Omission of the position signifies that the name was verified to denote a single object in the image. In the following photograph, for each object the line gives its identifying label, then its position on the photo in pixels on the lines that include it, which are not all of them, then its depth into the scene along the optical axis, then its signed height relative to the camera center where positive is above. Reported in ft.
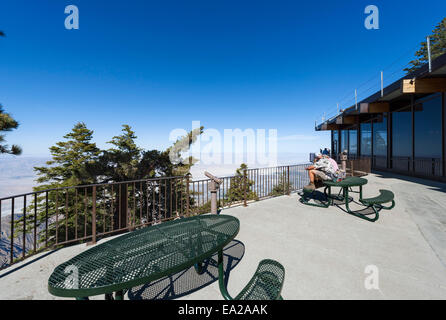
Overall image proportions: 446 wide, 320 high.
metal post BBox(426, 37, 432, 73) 20.09 +12.43
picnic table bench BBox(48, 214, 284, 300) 3.79 -2.56
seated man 14.79 -1.00
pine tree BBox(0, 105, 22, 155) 25.12 +4.52
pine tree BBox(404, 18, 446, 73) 74.64 +46.91
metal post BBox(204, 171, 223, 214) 12.93 -2.10
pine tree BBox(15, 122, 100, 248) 45.11 -2.48
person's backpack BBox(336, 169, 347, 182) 14.90 -1.42
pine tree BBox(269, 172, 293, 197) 19.79 -3.47
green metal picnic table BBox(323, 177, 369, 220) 12.97 -1.85
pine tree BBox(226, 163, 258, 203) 16.32 -2.62
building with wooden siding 24.07 +6.56
